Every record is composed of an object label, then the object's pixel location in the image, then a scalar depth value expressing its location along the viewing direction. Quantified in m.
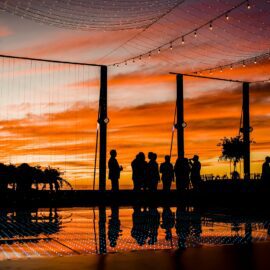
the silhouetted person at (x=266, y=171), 15.45
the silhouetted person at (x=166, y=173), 14.97
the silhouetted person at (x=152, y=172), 14.03
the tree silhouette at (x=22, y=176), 15.22
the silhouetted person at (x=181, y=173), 15.93
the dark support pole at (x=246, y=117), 24.39
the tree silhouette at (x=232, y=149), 29.06
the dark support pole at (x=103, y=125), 17.14
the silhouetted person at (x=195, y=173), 15.99
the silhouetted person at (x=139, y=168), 13.85
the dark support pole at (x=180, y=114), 21.22
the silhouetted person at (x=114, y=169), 13.95
